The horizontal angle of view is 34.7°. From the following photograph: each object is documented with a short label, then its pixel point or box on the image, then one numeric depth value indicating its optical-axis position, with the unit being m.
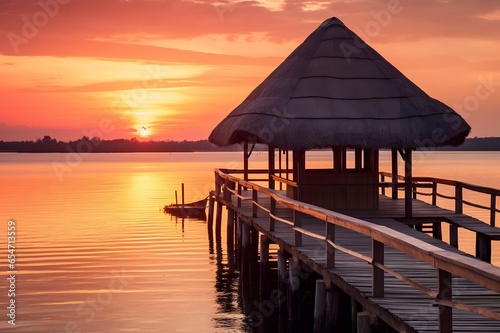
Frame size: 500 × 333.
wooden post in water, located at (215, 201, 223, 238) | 29.52
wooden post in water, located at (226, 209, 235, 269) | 25.74
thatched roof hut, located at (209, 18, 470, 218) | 18.42
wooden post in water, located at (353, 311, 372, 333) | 8.65
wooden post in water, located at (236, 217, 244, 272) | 21.73
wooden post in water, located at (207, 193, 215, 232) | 31.41
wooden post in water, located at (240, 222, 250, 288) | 21.13
